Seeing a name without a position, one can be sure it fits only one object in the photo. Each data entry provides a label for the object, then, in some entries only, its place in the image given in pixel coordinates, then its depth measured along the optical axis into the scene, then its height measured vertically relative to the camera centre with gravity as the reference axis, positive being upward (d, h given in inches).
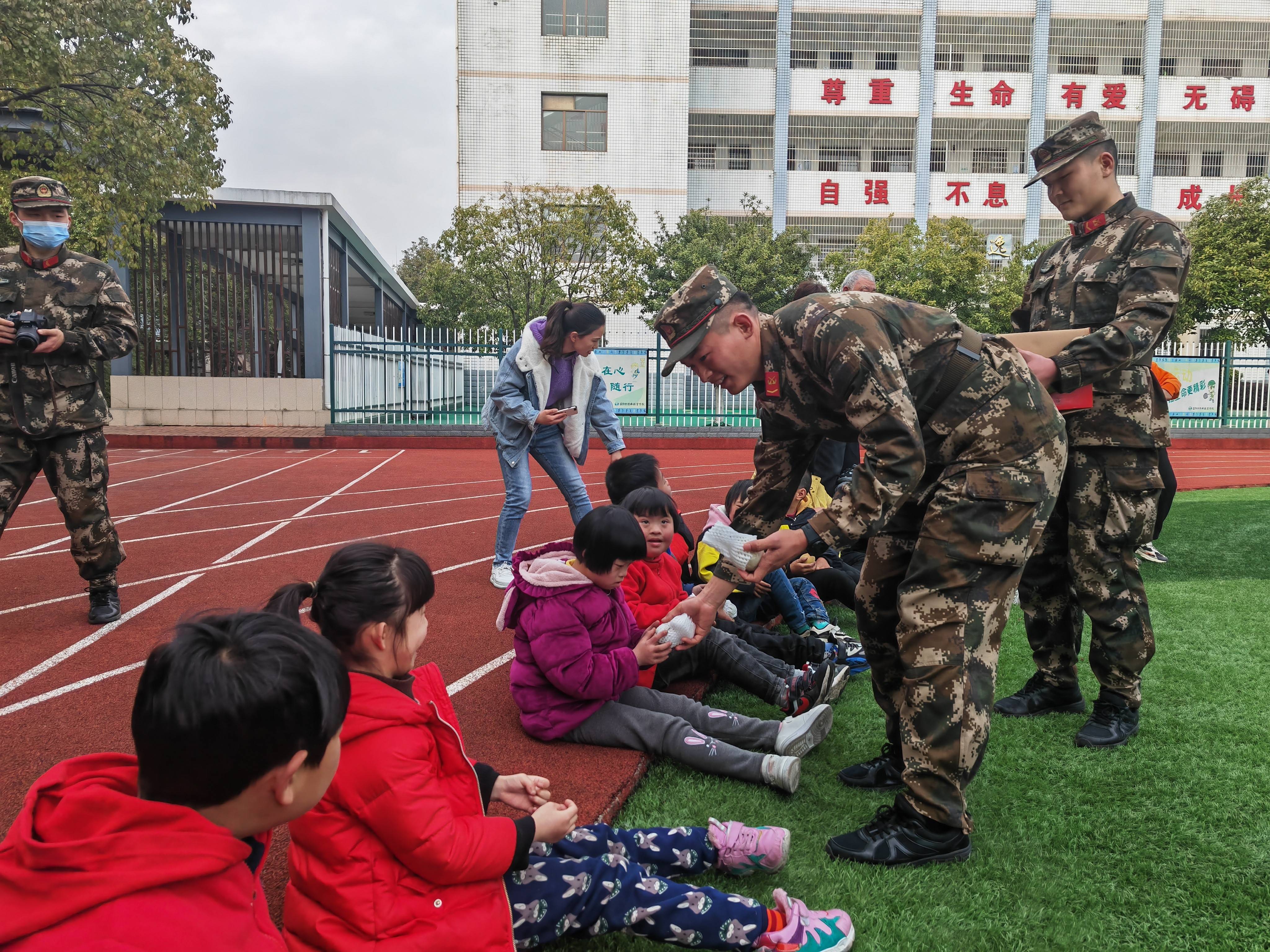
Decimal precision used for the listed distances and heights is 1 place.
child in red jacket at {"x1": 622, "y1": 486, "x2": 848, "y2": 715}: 135.6 -42.6
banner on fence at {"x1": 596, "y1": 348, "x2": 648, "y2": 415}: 666.8 +3.2
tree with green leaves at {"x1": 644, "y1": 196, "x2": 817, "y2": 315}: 906.1 +128.5
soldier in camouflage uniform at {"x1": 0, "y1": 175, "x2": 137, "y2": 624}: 168.4 -0.9
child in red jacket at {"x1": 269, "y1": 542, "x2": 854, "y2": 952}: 67.9 -36.9
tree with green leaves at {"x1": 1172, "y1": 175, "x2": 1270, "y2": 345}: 814.5 +115.6
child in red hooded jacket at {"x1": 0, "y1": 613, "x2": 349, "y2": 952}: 42.8 -22.4
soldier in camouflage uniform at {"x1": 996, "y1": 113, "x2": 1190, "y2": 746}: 124.5 -4.5
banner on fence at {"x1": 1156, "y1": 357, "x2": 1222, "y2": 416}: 692.7 +5.7
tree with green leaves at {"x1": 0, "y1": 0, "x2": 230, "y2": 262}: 431.8 +137.1
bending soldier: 91.2 -10.1
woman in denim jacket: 211.6 -6.6
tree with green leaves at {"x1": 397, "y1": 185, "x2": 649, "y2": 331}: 755.4 +109.6
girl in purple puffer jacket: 113.2 -38.4
